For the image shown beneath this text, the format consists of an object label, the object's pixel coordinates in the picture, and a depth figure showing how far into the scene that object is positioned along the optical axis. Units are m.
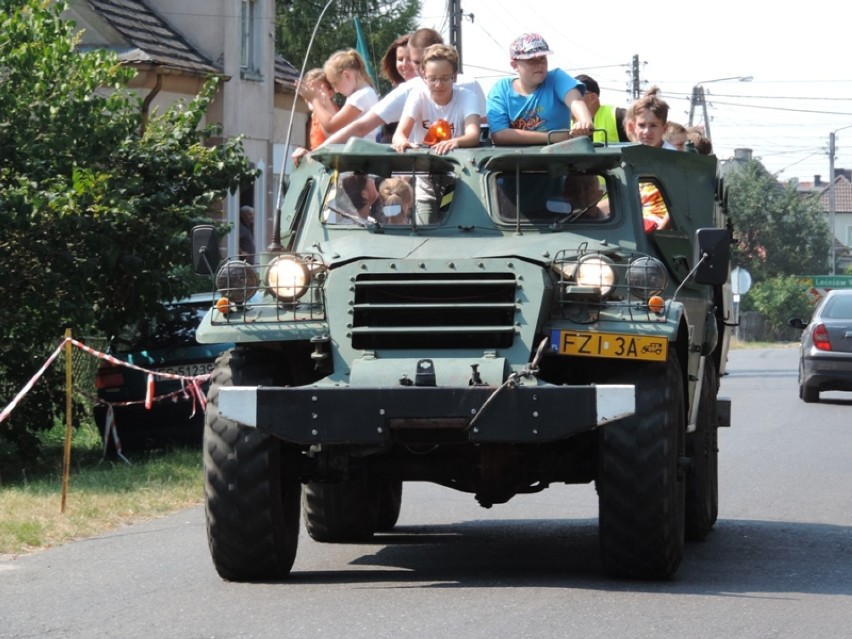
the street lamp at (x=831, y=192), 96.79
